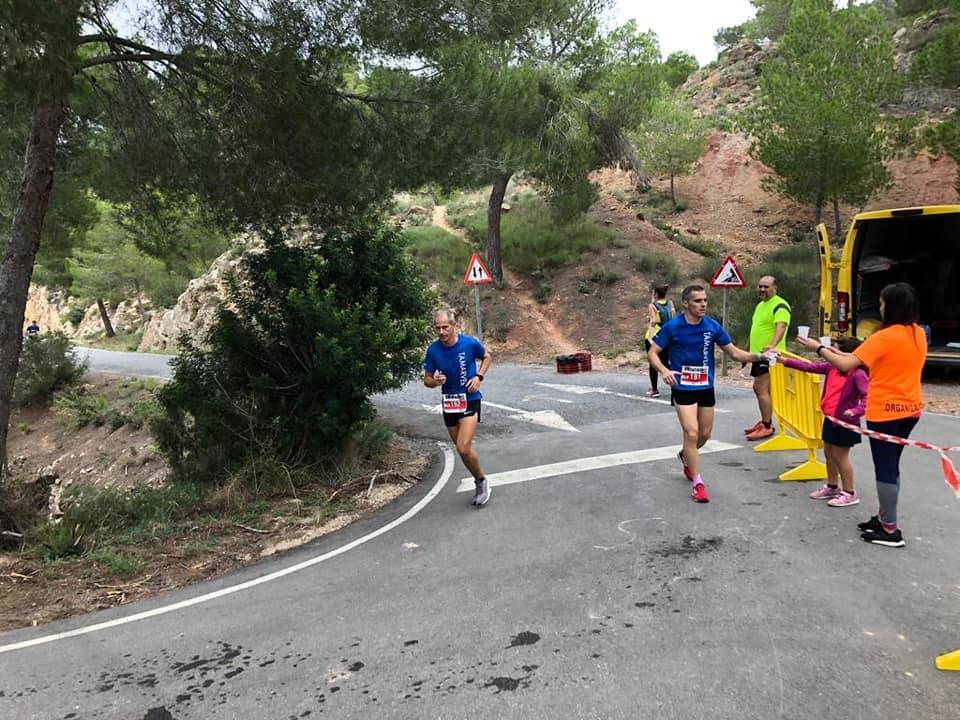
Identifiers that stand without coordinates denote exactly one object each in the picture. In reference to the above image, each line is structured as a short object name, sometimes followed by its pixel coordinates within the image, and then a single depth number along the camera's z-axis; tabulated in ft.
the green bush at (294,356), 24.80
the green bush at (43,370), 65.67
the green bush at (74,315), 167.02
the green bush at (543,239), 81.15
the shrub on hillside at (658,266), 77.00
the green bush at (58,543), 19.45
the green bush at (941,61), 69.36
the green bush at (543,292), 75.36
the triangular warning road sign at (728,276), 40.75
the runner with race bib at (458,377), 19.98
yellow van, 34.69
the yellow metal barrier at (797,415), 20.62
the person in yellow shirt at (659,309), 33.88
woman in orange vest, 14.29
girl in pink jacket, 16.88
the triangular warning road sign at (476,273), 52.10
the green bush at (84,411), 58.03
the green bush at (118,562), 17.81
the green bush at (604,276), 75.87
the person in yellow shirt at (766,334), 24.36
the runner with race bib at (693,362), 19.26
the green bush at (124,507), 22.09
